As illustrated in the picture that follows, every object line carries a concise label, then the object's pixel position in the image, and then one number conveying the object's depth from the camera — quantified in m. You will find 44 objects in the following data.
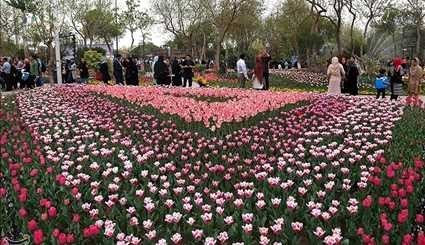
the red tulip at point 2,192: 4.62
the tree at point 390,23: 48.22
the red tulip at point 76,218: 3.90
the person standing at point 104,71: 22.11
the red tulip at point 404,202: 4.03
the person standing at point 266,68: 18.28
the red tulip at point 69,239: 3.36
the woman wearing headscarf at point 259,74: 18.30
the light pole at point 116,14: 58.25
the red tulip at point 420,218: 3.64
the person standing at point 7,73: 23.20
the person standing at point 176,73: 22.17
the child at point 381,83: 17.55
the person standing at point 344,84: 17.84
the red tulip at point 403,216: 3.64
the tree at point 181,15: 53.44
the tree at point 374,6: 38.16
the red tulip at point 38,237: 3.29
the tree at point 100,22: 57.19
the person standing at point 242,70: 20.71
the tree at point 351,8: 32.65
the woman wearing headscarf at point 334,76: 15.66
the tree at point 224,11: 43.28
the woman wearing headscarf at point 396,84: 17.00
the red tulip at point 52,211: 4.13
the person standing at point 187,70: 23.00
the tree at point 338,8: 30.42
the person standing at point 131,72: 21.41
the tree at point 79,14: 51.20
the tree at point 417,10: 46.31
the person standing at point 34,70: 23.45
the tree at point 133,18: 58.81
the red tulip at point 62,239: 3.32
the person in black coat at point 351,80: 17.50
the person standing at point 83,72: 23.93
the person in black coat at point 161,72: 20.69
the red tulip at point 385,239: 3.31
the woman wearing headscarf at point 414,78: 16.36
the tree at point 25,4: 31.84
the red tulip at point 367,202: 4.02
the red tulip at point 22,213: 4.04
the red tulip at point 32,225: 3.67
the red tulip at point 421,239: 3.07
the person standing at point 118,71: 21.53
